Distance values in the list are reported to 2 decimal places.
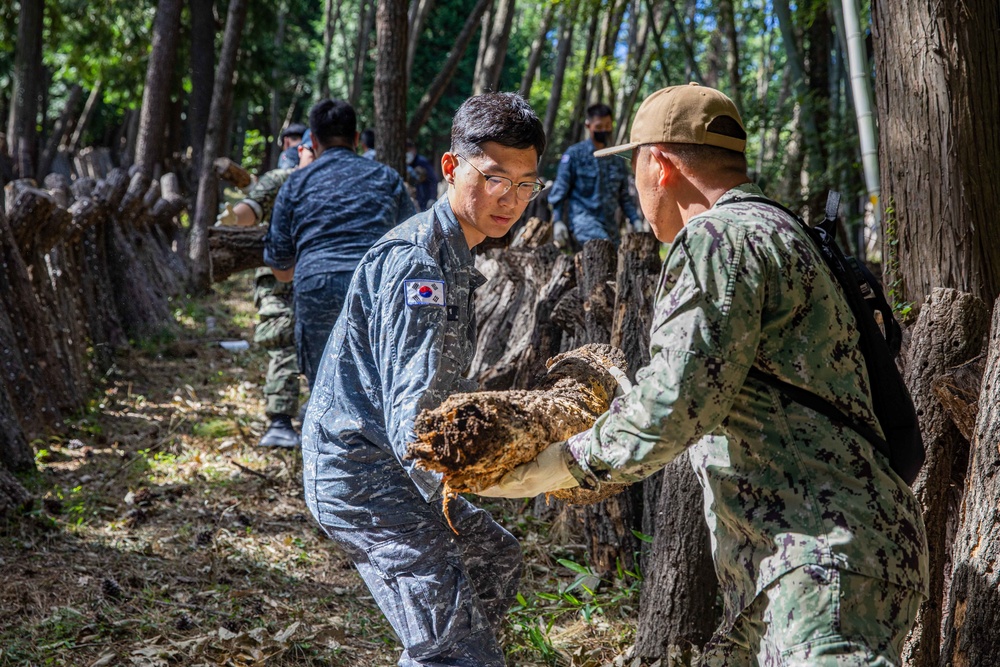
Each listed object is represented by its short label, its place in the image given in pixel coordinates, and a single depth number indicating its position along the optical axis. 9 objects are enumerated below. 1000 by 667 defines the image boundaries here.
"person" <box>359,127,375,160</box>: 9.95
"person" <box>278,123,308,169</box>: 8.20
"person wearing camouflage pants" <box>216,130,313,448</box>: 6.75
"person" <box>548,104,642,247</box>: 8.65
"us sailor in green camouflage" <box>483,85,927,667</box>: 1.97
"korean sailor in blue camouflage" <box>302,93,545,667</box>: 2.66
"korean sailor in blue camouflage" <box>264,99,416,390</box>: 5.16
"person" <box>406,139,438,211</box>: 12.87
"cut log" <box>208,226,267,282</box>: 5.96
